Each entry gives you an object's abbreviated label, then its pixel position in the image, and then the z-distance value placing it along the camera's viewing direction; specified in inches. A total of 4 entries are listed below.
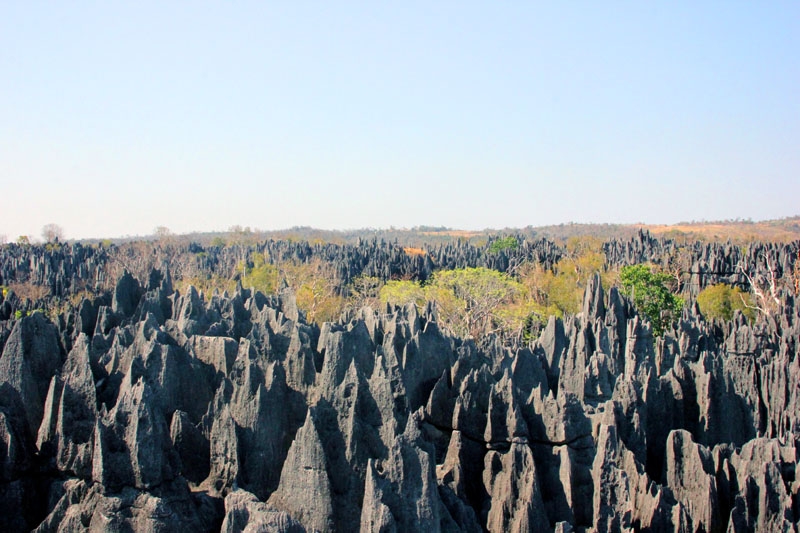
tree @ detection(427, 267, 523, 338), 1302.9
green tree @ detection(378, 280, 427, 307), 1371.8
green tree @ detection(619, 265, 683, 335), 1234.0
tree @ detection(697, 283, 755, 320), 1398.9
